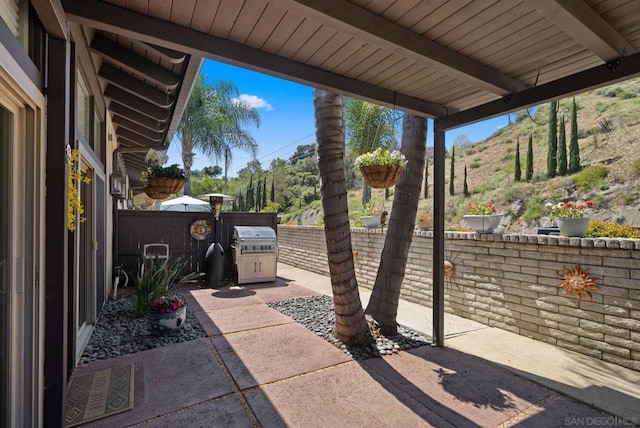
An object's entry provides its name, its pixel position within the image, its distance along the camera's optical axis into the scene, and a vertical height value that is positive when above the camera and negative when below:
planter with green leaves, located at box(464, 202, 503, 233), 4.01 -0.04
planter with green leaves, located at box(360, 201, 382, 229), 6.00 -0.09
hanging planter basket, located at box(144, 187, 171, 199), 4.90 +0.32
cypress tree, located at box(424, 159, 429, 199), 13.74 +1.16
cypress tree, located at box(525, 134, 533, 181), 11.73 +1.84
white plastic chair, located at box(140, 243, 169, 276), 6.07 -0.70
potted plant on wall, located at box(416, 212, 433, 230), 5.03 -0.10
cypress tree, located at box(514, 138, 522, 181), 12.18 +1.65
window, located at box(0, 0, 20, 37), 1.33 +0.86
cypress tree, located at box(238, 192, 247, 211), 24.34 +0.85
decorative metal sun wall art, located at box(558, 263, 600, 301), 3.02 -0.63
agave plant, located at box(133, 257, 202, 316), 4.02 -0.88
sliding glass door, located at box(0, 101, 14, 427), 1.41 -0.21
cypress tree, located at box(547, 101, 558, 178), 10.55 +2.31
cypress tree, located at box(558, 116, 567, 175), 10.74 +2.05
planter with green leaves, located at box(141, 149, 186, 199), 4.75 +0.53
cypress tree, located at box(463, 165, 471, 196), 13.54 +1.09
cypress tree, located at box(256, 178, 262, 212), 21.75 +1.13
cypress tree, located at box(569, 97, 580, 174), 10.18 +2.08
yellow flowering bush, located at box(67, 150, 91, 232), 1.90 +0.13
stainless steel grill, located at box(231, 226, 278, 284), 6.33 -0.78
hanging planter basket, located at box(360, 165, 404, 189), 2.88 +0.37
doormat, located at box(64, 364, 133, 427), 2.08 -1.28
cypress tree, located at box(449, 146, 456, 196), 13.54 +1.45
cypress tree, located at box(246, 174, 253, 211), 23.37 +1.19
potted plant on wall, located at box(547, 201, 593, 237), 3.21 -0.03
